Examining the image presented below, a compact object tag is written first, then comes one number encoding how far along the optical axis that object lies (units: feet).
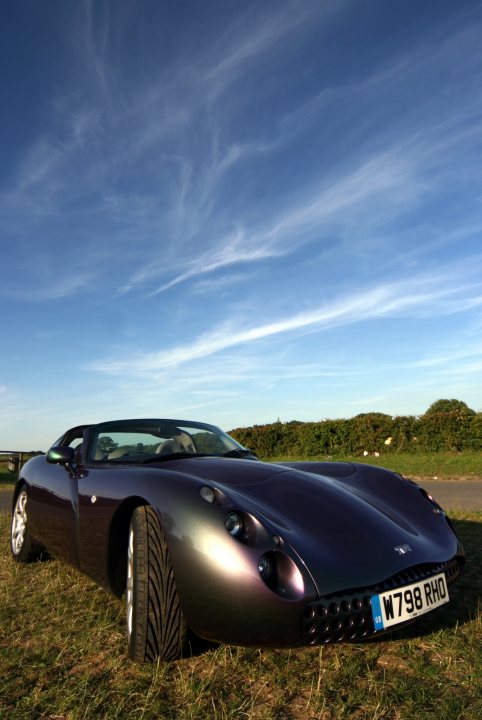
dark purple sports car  6.66
